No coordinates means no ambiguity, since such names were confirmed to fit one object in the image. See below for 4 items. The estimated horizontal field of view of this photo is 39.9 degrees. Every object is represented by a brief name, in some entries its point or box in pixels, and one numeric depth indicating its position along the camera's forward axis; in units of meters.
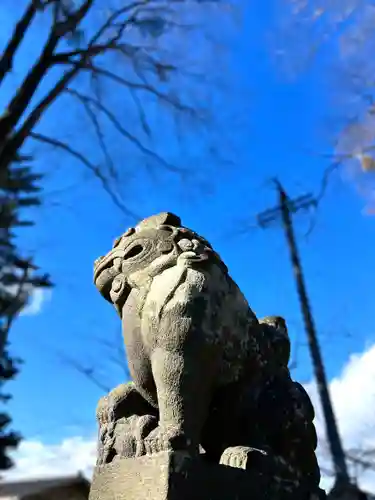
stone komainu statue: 1.65
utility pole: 4.93
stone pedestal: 1.44
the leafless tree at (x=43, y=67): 6.02
